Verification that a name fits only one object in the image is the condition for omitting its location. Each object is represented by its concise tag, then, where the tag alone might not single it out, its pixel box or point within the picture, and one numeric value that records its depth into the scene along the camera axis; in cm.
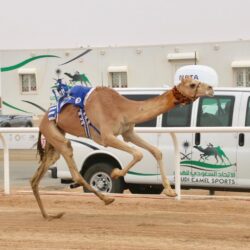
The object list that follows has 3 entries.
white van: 1189
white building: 4019
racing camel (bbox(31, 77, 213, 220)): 872
